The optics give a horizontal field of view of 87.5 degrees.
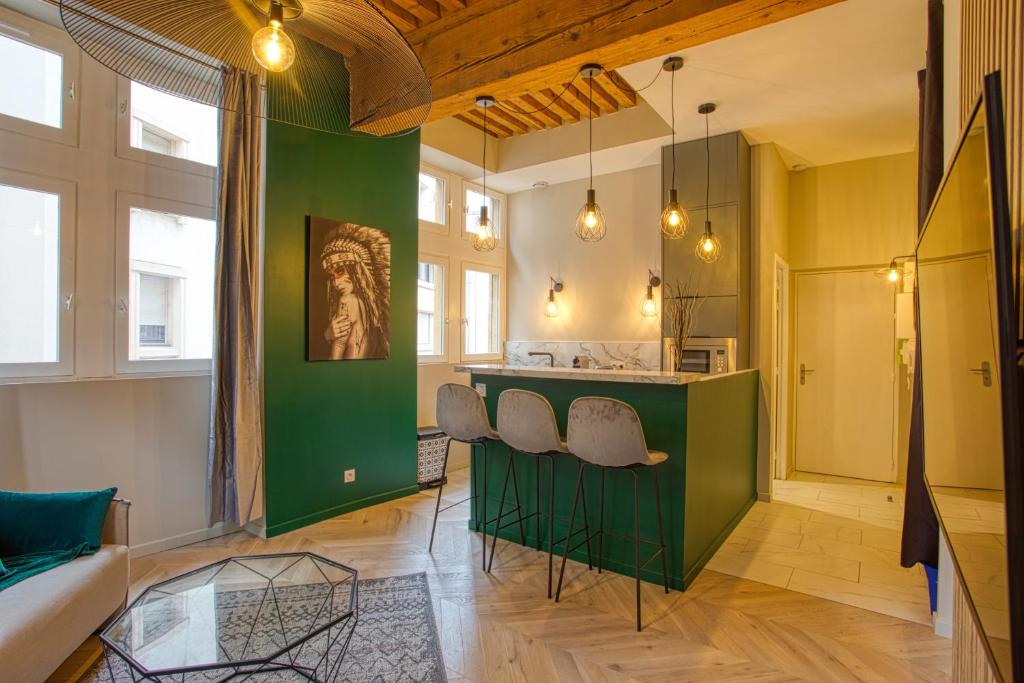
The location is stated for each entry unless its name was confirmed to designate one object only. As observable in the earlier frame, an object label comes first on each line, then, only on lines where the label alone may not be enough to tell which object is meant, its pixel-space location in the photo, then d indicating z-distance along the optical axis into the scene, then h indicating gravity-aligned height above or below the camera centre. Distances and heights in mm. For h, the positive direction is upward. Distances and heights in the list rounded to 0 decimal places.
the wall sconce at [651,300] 5453 +479
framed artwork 3809 +403
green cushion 2188 -740
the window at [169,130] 3193 +1351
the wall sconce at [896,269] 4723 +701
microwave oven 4477 -69
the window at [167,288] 3189 +357
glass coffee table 1595 -931
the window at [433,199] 5578 +1566
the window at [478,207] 6039 +1647
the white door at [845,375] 5086 -272
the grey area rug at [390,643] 2091 -1280
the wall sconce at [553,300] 6145 +536
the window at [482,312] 6125 +403
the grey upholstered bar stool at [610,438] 2525 -445
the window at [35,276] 2785 +366
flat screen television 677 -57
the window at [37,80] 2797 +1430
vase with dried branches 4552 +360
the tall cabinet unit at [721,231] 4484 +989
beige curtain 3342 +34
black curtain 2410 +700
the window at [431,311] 5551 +364
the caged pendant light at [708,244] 4132 +806
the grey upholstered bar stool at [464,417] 3127 -422
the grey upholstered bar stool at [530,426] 2809 -429
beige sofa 1688 -925
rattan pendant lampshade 1290 +795
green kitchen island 2887 -726
